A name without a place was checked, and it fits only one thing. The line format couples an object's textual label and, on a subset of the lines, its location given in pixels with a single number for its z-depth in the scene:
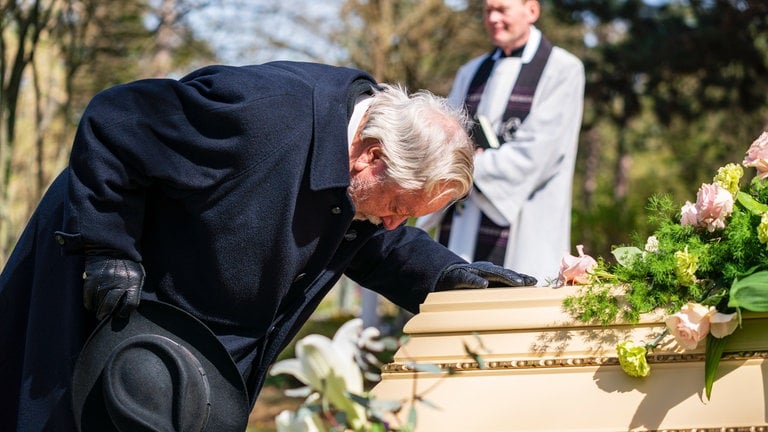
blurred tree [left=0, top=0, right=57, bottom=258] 5.32
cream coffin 2.11
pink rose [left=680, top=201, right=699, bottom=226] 2.38
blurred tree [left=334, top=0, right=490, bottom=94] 11.20
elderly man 2.35
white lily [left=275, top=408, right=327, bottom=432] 1.45
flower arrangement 2.12
